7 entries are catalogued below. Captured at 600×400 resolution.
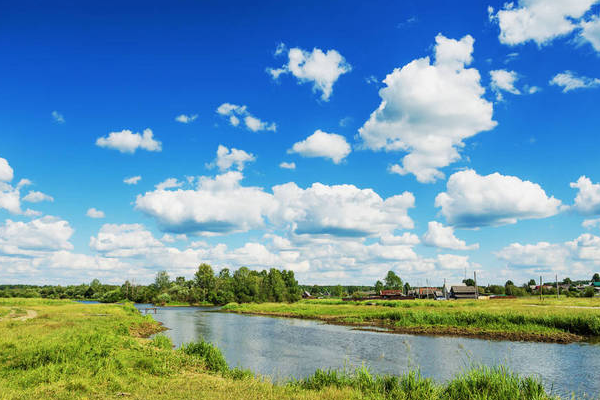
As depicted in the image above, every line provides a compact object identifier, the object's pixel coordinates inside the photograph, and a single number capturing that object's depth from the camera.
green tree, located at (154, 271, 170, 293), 157.38
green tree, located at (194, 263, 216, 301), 144.25
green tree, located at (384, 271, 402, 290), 188.75
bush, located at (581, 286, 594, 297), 108.19
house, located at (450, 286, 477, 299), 121.46
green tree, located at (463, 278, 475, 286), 161.84
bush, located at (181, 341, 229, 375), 21.30
